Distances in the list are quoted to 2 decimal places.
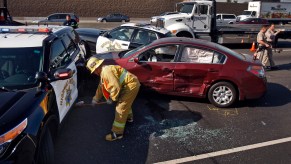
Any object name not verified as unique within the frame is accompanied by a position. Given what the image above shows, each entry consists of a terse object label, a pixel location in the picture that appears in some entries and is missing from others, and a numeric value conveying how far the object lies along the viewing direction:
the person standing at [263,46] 10.00
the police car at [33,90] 2.87
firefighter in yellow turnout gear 4.52
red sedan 6.30
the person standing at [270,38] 10.09
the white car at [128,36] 9.32
